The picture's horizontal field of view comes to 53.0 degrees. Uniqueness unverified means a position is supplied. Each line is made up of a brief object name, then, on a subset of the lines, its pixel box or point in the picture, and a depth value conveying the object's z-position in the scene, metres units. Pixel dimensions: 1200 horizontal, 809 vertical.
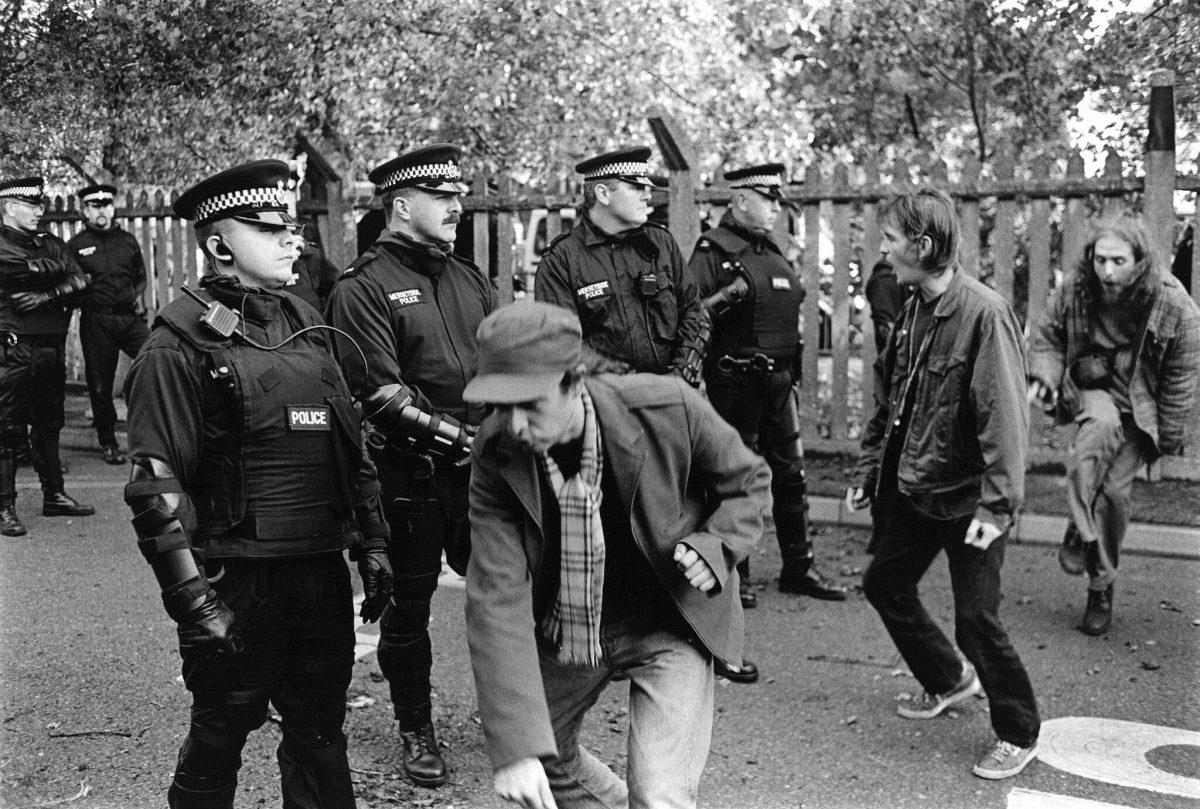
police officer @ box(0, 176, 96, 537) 7.91
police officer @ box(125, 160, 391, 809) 3.14
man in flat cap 2.60
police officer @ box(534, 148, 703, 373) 5.69
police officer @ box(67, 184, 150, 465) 9.84
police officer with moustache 4.25
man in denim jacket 4.23
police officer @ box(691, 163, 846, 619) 6.46
